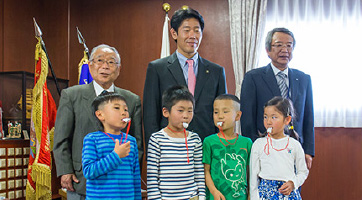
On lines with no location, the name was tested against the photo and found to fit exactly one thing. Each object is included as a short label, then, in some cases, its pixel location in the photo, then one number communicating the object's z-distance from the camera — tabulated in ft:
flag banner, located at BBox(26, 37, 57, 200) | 12.59
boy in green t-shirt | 7.25
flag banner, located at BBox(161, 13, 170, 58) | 15.85
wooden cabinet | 12.79
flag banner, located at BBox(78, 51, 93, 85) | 14.62
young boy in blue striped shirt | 6.35
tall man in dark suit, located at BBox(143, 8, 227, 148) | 7.85
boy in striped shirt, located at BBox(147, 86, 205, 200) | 6.95
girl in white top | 7.32
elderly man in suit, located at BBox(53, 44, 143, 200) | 7.17
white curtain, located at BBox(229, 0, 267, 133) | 15.37
